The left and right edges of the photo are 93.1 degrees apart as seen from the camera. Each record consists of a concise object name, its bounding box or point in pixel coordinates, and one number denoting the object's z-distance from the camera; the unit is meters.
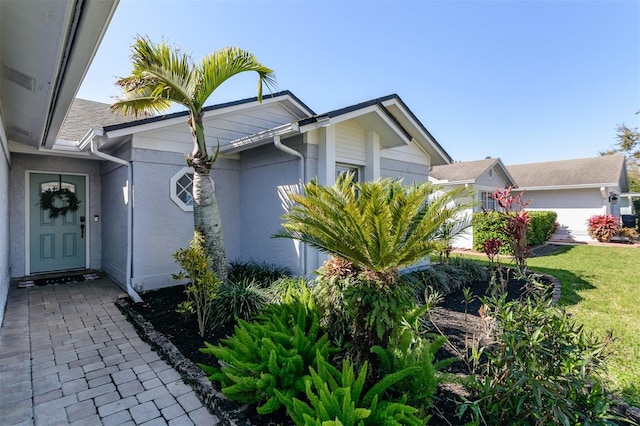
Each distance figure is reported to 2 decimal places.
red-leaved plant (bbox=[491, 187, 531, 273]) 6.23
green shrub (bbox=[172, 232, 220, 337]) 4.88
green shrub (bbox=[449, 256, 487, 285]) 8.48
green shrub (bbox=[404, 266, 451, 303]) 7.42
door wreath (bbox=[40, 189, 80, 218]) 8.53
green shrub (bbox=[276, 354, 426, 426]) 2.31
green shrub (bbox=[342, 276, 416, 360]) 3.21
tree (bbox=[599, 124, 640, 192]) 32.62
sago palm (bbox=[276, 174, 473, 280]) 3.23
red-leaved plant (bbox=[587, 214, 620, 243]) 16.59
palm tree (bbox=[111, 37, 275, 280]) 5.27
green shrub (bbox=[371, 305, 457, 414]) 2.81
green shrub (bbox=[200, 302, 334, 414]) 2.94
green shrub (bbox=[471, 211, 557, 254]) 13.41
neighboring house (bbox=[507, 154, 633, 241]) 18.11
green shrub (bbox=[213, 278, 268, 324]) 5.23
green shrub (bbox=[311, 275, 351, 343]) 3.89
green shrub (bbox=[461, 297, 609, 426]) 2.33
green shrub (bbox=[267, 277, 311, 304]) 4.49
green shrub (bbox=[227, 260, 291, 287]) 6.87
